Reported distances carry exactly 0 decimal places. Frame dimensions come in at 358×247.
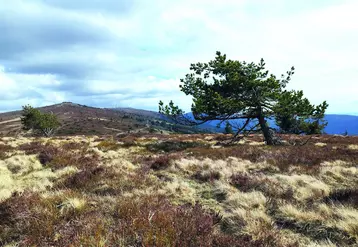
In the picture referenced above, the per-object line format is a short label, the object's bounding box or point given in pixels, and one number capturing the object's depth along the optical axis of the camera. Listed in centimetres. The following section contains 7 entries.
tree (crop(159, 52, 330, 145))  1997
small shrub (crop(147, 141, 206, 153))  1920
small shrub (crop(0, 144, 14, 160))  1642
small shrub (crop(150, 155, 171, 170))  1177
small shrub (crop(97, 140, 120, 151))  2003
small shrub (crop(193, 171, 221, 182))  933
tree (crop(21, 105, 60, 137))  6341
